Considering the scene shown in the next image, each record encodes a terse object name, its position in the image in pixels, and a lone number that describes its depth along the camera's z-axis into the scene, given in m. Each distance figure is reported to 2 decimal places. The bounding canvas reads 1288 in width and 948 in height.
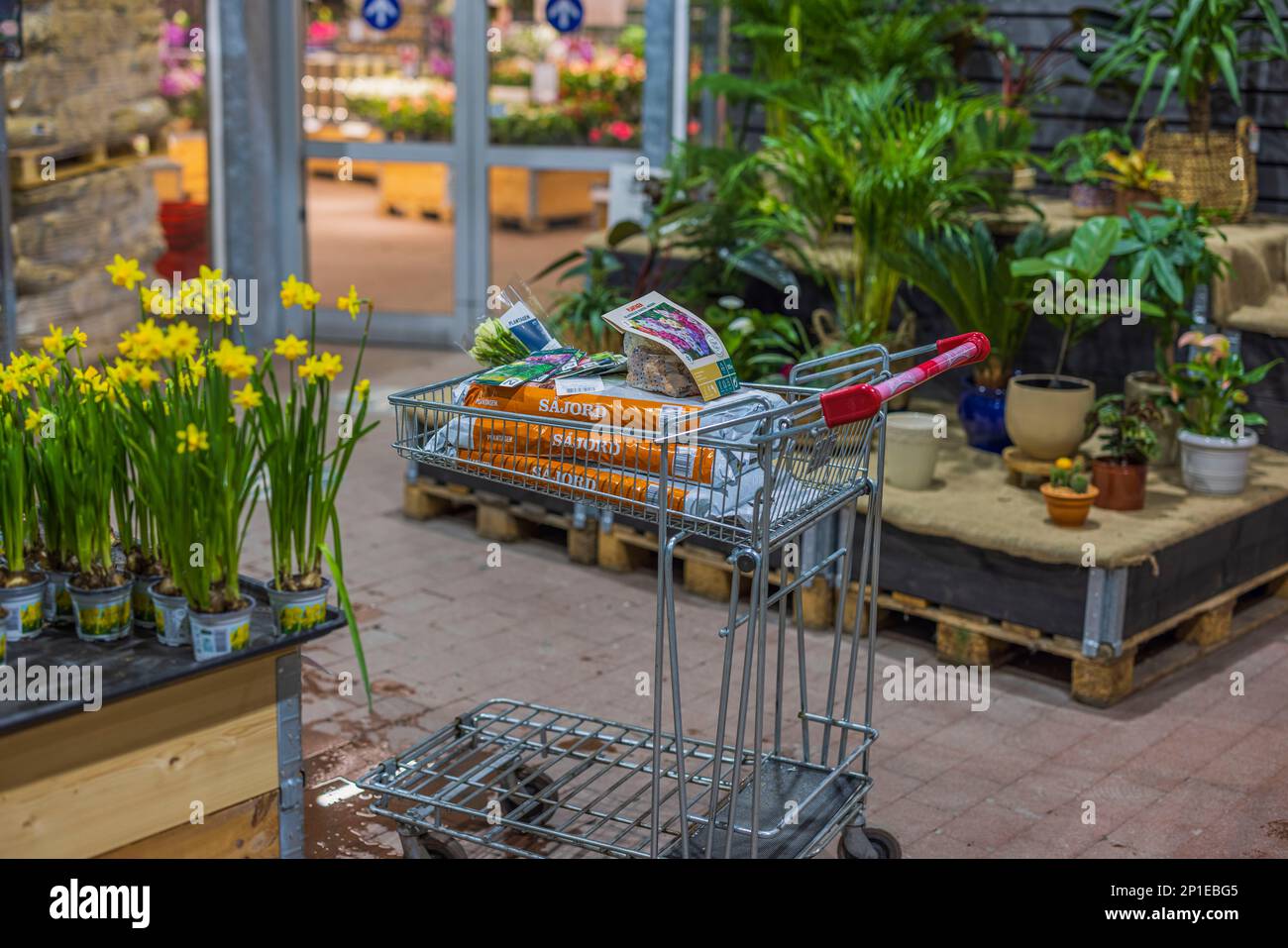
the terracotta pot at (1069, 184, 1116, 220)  6.10
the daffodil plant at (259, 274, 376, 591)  2.80
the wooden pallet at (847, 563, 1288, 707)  4.32
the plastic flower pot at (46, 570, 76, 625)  2.90
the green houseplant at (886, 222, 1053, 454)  5.14
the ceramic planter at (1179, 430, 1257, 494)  4.80
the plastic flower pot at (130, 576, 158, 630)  2.92
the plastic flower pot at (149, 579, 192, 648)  2.81
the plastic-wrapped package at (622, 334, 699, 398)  2.95
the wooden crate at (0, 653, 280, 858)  2.61
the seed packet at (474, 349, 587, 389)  2.99
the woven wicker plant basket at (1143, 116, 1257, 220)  6.07
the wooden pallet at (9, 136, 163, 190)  6.71
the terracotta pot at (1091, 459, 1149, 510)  4.66
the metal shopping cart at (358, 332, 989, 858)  2.73
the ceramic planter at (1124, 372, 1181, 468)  5.12
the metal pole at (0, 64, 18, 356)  5.94
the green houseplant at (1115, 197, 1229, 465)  4.87
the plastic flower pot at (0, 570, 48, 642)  2.78
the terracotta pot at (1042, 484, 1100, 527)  4.46
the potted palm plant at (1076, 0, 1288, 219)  5.69
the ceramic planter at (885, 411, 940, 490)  4.79
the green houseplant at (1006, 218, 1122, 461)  4.82
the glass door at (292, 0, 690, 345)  7.89
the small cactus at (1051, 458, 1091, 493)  4.47
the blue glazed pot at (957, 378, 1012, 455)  5.23
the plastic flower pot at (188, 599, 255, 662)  2.74
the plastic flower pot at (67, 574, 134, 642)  2.81
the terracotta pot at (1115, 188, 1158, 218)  5.90
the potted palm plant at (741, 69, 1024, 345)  5.27
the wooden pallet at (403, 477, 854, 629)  4.88
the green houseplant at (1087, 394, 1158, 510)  4.67
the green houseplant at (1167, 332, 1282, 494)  4.82
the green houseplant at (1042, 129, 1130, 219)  6.06
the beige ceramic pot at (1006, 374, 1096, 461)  4.81
